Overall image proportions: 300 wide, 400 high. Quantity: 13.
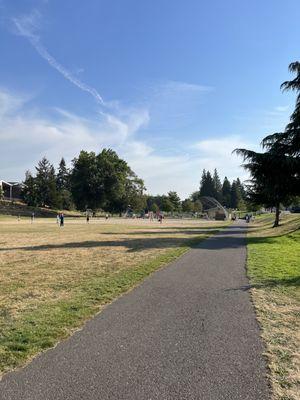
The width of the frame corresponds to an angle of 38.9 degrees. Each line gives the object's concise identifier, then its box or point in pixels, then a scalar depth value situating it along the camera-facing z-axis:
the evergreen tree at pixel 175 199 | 148.38
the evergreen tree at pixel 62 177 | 157.62
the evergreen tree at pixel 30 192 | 110.36
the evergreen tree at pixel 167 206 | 141.12
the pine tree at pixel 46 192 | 113.60
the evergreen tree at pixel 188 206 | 145.88
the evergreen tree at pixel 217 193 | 181.25
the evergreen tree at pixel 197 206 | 149.50
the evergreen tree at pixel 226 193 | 180.62
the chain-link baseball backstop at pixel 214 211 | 102.06
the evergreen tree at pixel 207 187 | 179.88
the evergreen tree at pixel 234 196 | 180.62
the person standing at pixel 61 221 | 47.44
